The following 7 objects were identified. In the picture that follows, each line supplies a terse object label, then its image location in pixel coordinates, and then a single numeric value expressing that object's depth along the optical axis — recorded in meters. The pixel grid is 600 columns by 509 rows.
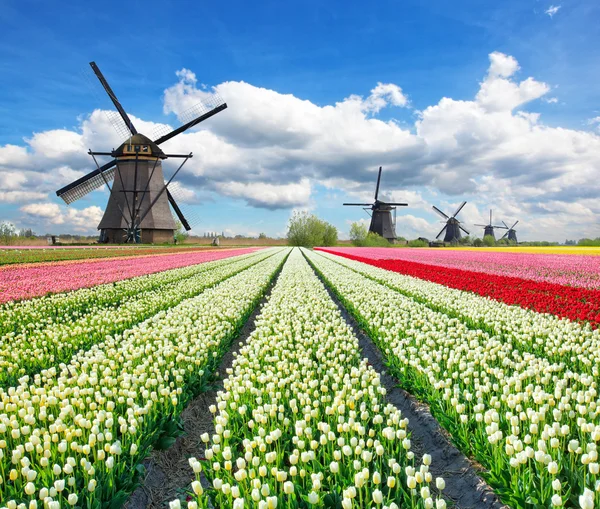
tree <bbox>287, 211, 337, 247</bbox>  84.38
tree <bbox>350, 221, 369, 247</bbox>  81.12
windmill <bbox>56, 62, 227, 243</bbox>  50.41
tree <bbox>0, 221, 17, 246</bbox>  59.65
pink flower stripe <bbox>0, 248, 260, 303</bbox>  13.82
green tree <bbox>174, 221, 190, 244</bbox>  92.79
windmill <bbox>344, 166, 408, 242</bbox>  84.19
